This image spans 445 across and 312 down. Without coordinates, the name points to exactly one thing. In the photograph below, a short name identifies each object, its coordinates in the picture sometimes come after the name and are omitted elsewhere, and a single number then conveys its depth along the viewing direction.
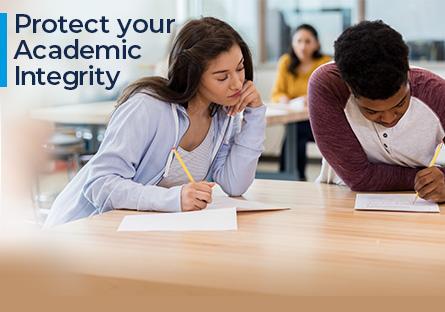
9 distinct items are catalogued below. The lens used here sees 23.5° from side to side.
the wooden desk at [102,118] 5.39
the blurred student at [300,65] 7.42
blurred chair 5.78
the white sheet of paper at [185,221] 2.54
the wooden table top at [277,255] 2.12
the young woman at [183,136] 2.79
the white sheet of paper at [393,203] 2.75
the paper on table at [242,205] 2.76
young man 2.86
